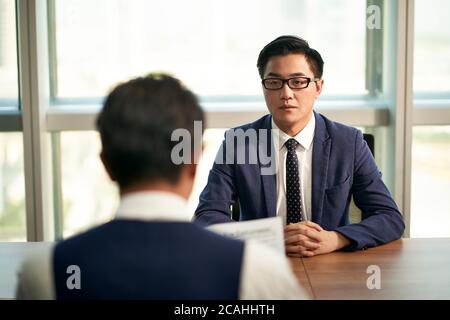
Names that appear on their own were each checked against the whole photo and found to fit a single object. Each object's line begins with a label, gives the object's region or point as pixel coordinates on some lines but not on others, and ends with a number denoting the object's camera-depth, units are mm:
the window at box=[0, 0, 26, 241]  3762
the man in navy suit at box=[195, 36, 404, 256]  2340
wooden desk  1693
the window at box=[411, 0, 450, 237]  3779
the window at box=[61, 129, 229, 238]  3918
